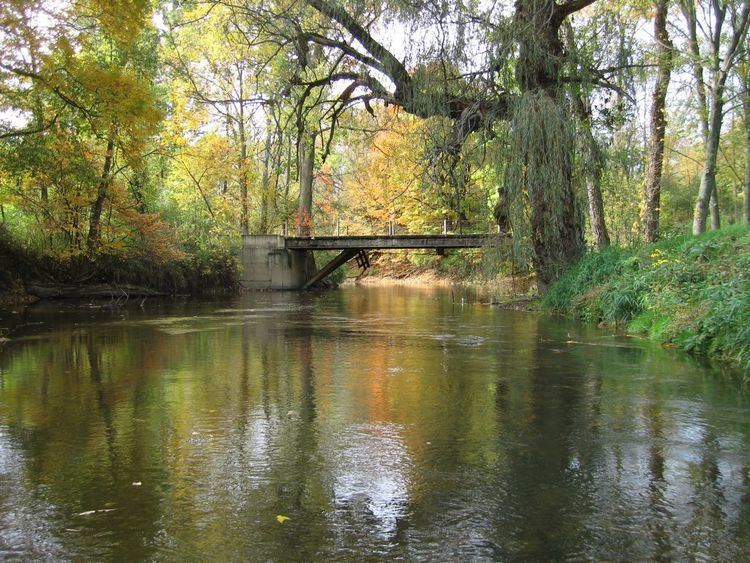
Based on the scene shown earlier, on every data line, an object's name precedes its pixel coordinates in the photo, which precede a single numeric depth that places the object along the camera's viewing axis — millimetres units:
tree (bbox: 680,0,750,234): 18188
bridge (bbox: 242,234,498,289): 31953
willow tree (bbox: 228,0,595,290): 14281
